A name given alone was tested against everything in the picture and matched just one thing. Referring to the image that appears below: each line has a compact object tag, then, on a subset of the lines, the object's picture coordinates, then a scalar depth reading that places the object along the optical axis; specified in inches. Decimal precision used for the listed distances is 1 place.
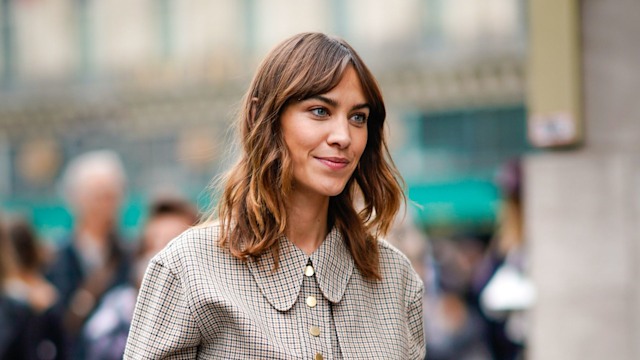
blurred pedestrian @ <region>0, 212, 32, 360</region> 519.7
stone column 442.6
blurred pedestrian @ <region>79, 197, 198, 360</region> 465.7
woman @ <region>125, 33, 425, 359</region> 213.4
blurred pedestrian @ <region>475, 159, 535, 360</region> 561.3
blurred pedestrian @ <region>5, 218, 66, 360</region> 532.8
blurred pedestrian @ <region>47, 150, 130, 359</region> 529.4
